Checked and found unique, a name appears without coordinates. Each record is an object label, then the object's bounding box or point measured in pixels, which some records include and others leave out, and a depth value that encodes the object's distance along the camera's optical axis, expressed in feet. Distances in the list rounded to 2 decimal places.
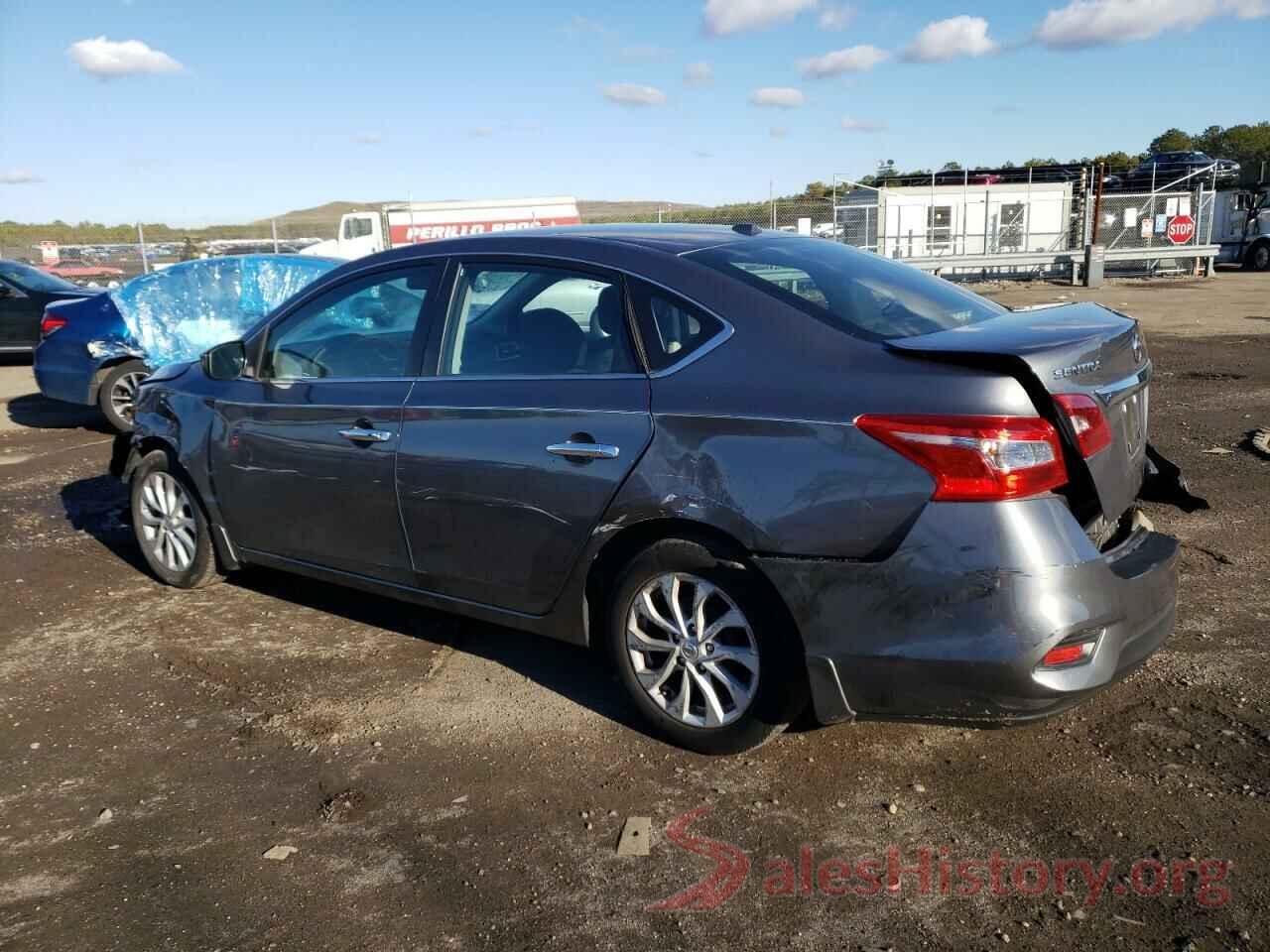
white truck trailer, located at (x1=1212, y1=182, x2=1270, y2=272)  92.12
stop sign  84.84
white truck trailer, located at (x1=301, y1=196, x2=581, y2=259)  95.96
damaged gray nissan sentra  9.36
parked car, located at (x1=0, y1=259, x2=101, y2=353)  46.83
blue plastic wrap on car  31.55
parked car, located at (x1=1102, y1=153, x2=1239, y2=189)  95.72
